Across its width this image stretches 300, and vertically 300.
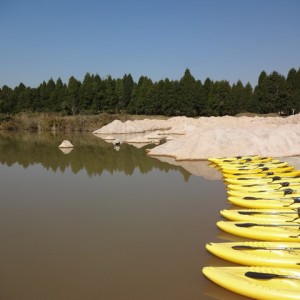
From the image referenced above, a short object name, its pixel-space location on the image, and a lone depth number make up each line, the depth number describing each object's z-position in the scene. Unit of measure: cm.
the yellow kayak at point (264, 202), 1095
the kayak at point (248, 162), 1914
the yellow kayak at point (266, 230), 873
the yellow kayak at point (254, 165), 1786
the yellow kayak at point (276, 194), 1202
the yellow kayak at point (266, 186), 1294
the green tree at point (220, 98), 6319
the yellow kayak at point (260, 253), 744
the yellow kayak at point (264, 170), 1709
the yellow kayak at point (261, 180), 1394
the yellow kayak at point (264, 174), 1593
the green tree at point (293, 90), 5784
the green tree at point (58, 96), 6894
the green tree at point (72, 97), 6781
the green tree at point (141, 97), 6650
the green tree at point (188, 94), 6353
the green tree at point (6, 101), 7000
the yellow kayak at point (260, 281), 638
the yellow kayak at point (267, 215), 968
